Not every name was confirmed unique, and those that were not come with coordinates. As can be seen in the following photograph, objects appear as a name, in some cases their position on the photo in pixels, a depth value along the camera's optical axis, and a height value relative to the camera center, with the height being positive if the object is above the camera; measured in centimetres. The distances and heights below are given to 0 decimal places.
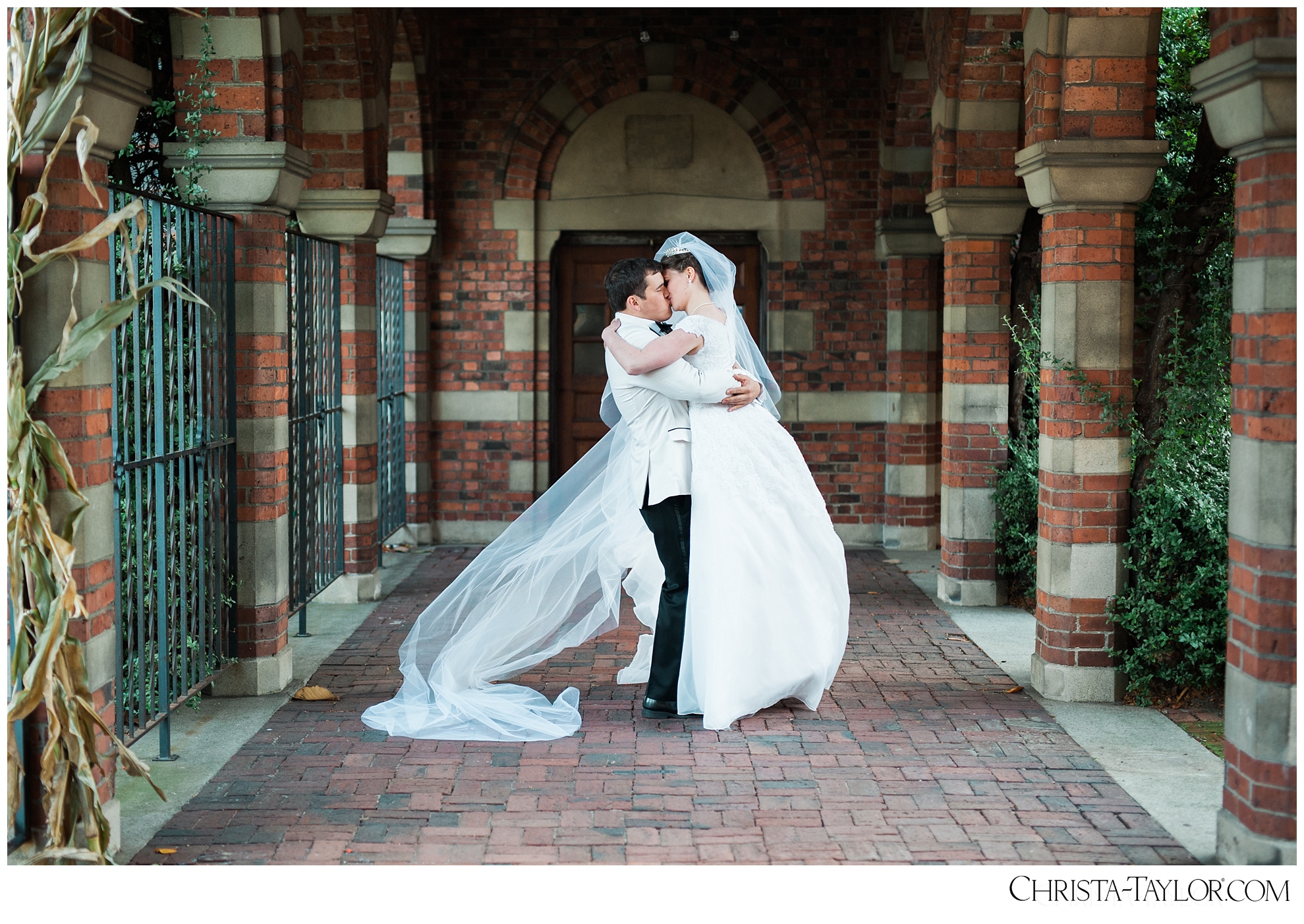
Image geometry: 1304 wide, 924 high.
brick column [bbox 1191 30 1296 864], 373 -18
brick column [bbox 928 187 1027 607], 837 -7
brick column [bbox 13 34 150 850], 377 +10
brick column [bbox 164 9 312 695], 607 +55
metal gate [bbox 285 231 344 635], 724 -20
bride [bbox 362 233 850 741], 564 -91
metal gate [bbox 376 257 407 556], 993 -6
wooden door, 1134 +52
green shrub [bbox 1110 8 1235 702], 595 -29
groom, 571 -18
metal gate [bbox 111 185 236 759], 488 -33
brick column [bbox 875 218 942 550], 1050 +3
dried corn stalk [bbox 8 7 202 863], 361 -33
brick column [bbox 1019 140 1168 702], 593 +5
